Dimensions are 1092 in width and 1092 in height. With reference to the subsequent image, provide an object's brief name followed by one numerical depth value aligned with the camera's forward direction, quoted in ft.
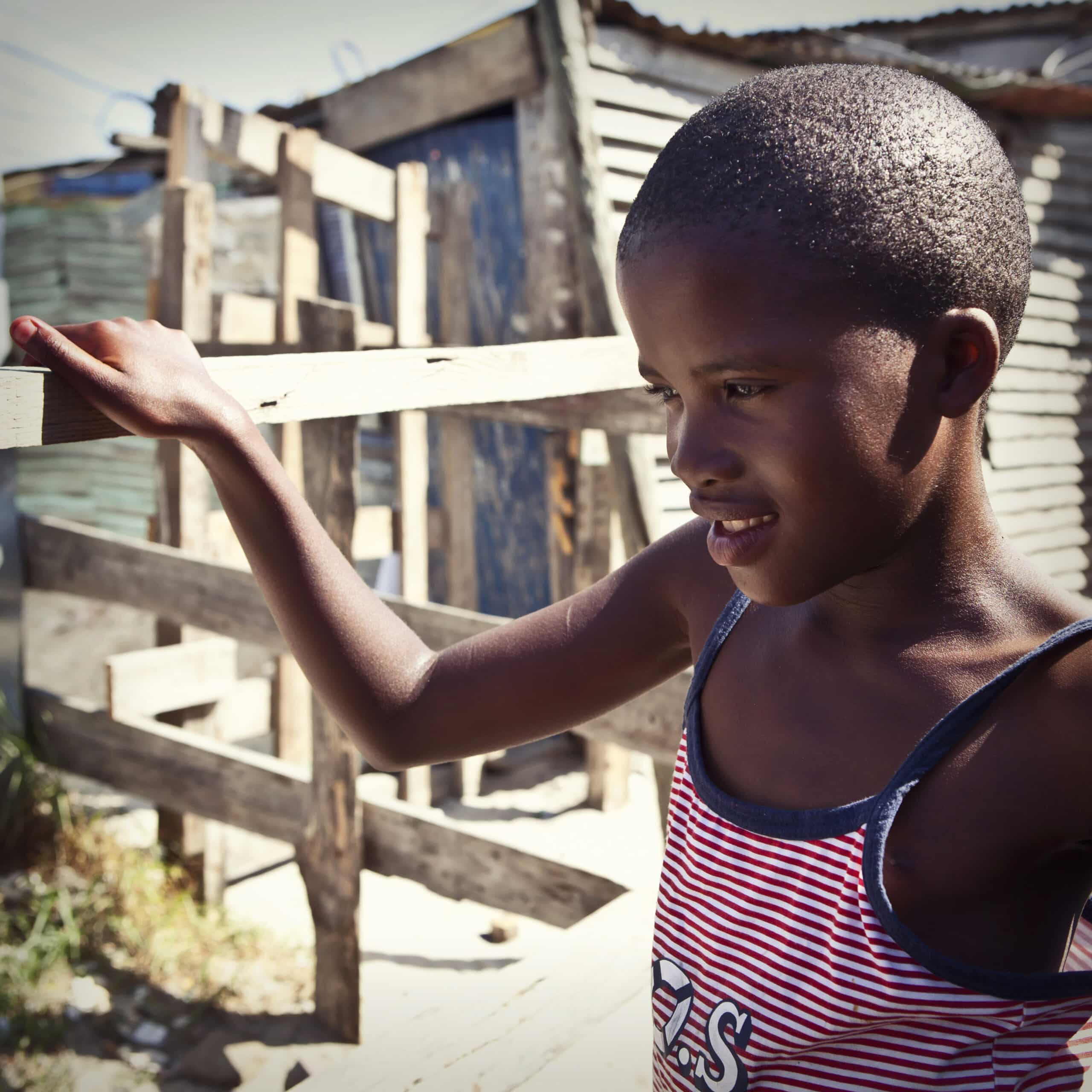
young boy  3.21
